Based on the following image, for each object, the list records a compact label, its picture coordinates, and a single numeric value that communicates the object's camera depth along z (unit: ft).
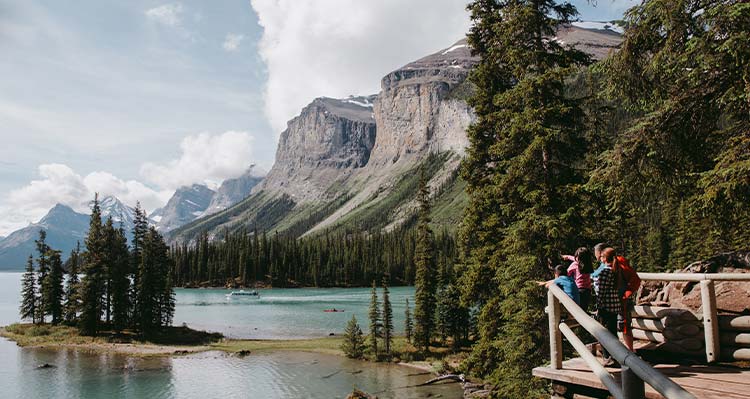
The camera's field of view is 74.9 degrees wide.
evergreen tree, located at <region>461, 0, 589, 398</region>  53.62
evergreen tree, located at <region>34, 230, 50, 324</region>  233.76
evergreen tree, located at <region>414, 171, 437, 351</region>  162.91
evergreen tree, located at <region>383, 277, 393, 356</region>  161.02
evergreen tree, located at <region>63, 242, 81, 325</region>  210.59
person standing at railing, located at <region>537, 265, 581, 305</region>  29.55
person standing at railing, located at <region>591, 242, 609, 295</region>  29.96
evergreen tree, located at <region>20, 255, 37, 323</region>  242.78
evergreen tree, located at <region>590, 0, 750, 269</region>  31.37
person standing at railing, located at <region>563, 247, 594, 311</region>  32.37
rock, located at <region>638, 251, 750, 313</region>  30.01
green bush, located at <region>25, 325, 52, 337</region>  207.00
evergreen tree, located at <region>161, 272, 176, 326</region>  221.46
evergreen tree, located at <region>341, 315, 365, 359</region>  163.53
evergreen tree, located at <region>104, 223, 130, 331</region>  211.61
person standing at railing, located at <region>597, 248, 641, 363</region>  28.89
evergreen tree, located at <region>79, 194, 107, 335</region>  202.18
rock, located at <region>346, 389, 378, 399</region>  105.48
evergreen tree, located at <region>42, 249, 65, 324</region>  232.32
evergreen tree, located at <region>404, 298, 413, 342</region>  178.44
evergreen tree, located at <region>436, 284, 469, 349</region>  166.61
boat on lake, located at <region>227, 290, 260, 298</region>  427.66
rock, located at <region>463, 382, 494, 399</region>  94.99
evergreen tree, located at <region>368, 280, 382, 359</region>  160.69
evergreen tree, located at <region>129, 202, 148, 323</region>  217.77
